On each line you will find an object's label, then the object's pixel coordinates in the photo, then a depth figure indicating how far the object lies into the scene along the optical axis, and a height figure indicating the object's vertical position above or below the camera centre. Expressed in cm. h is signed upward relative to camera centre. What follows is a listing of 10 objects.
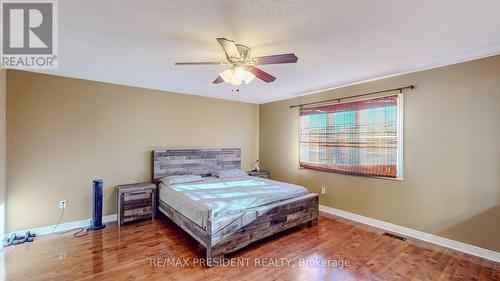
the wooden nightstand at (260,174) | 513 -79
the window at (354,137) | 340 +5
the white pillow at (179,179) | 390 -71
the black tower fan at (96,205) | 339 -101
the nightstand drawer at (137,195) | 354 -91
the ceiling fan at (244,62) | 198 +73
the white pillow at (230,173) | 461 -71
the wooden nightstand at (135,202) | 350 -101
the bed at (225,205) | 255 -88
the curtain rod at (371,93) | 321 +76
